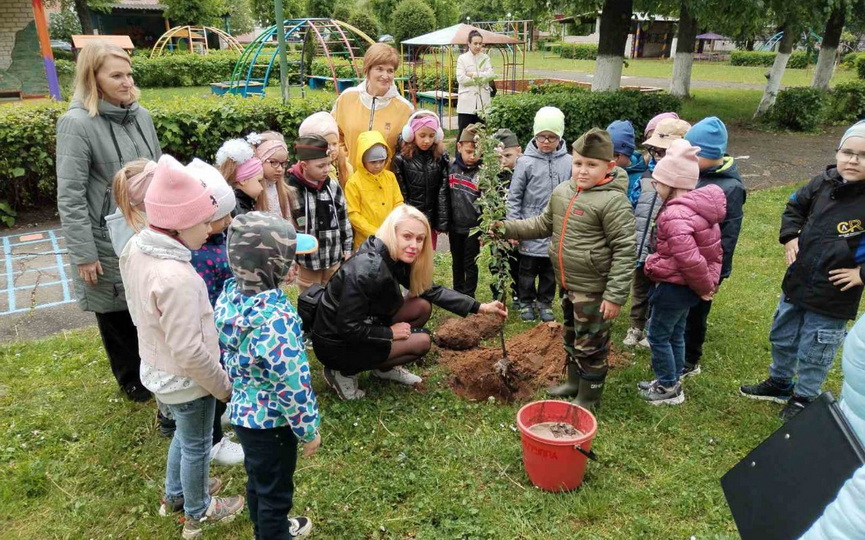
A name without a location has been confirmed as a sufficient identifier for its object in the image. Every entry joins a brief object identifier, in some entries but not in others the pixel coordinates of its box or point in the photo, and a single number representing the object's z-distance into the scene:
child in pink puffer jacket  3.41
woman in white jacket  10.59
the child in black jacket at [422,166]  4.82
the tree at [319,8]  32.31
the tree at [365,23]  30.86
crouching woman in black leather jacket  3.49
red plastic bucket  2.87
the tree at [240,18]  50.91
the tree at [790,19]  11.36
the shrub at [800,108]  15.09
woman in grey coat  3.30
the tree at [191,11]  33.38
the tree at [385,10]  39.44
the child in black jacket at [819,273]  3.18
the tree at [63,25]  36.53
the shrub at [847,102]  16.03
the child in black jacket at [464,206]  4.90
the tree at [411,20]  33.75
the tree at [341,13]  34.44
